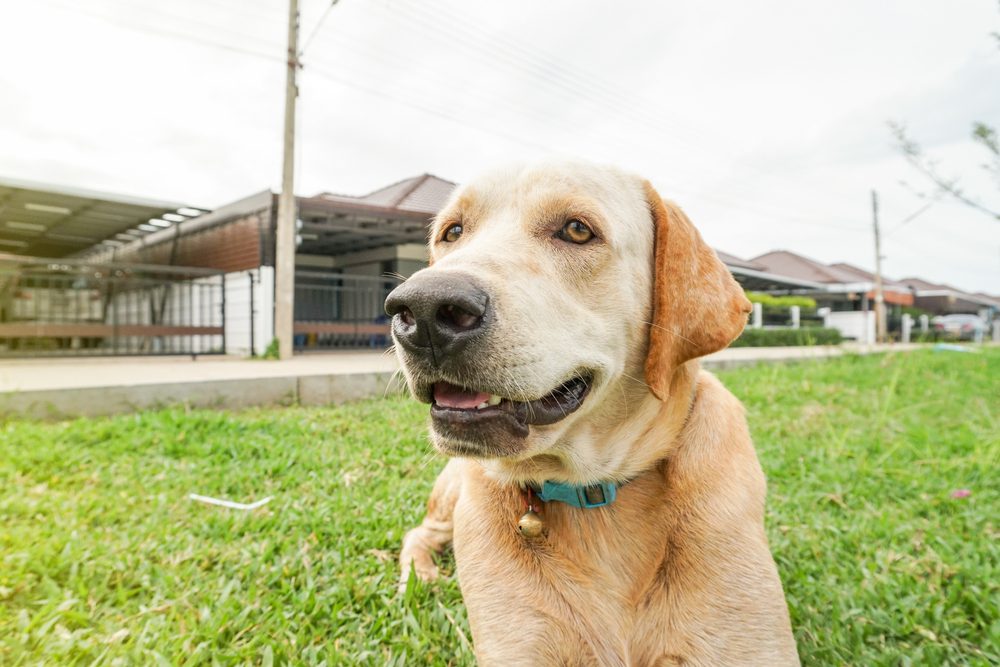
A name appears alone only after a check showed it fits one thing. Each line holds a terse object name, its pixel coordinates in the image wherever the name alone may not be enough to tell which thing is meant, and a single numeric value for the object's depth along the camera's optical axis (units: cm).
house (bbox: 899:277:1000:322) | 4183
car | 3359
